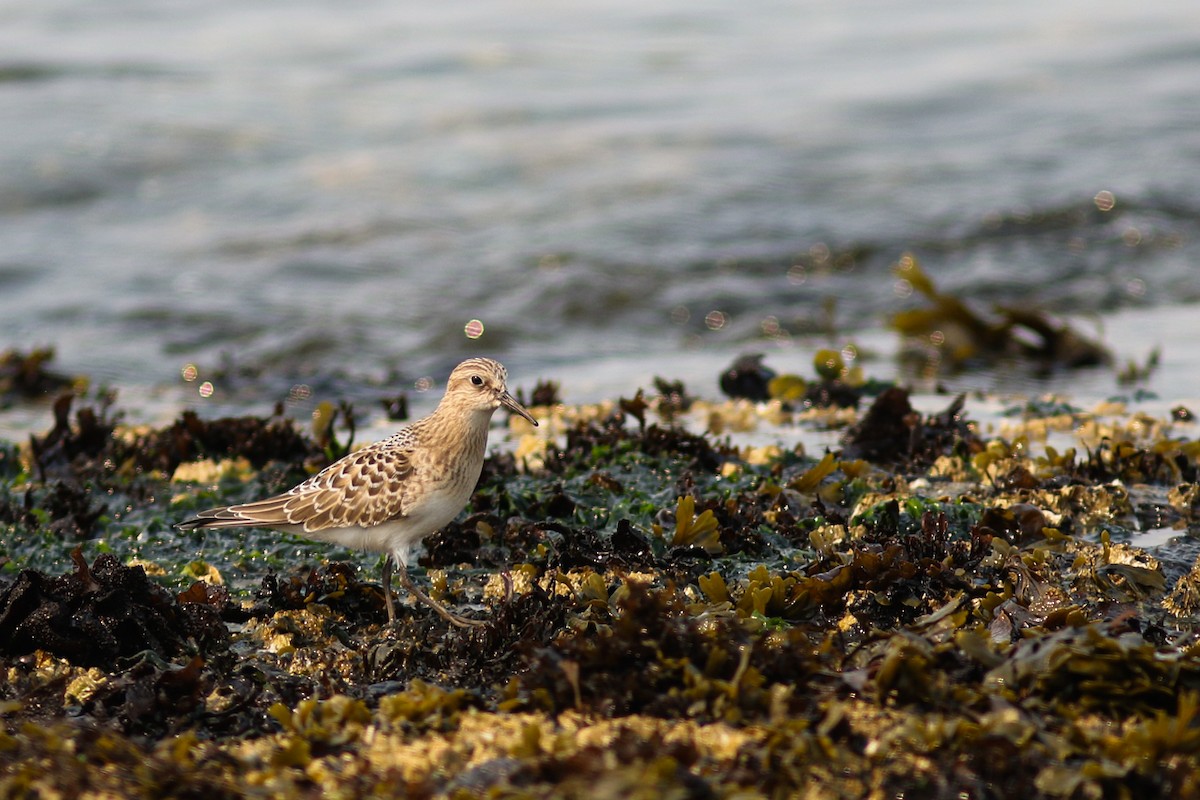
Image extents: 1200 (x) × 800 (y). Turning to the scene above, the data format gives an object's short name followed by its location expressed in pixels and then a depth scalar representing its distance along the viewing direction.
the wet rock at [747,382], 13.66
